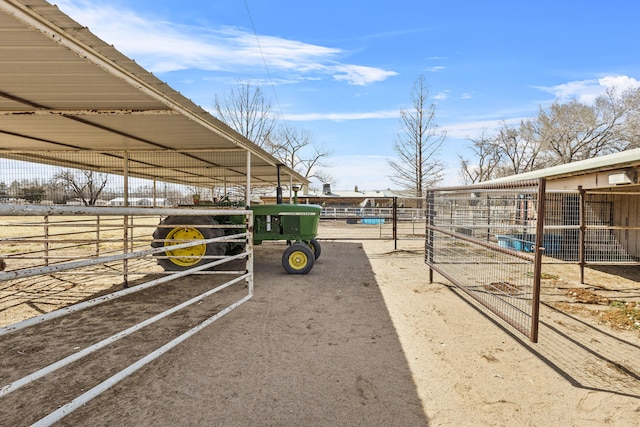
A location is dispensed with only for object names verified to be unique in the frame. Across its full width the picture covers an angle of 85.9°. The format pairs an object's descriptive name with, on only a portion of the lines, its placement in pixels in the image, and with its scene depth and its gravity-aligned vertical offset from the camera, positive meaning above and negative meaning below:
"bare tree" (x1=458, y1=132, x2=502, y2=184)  35.28 +5.15
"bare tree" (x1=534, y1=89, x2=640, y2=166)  25.54 +6.43
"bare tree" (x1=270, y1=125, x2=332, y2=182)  33.60 +5.65
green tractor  6.54 -0.53
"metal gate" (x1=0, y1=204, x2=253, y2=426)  1.73 -1.26
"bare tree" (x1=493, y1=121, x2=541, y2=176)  31.42 +5.94
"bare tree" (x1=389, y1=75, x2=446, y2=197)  24.97 +3.40
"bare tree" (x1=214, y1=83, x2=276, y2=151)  26.98 +6.48
